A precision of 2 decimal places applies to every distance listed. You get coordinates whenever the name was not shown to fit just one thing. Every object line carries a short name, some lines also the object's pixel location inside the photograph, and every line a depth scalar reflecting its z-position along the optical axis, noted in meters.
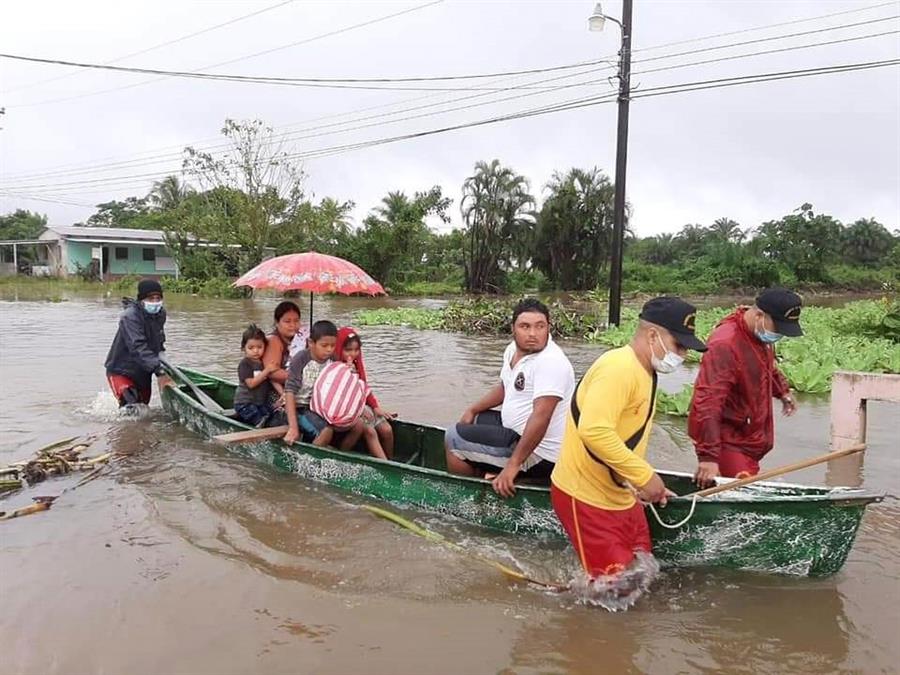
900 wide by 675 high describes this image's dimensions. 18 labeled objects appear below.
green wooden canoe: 4.00
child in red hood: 6.02
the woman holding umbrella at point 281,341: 6.89
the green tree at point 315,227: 34.66
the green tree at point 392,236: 38.50
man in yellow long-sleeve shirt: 3.35
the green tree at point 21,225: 50.84
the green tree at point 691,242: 58.78
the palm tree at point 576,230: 42.47
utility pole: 14.77
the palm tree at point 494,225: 42.62
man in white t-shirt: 4.33
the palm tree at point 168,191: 47.38
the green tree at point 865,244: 60.12
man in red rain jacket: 4.28
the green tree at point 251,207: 33.78
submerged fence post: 6.72
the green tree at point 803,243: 49.91
